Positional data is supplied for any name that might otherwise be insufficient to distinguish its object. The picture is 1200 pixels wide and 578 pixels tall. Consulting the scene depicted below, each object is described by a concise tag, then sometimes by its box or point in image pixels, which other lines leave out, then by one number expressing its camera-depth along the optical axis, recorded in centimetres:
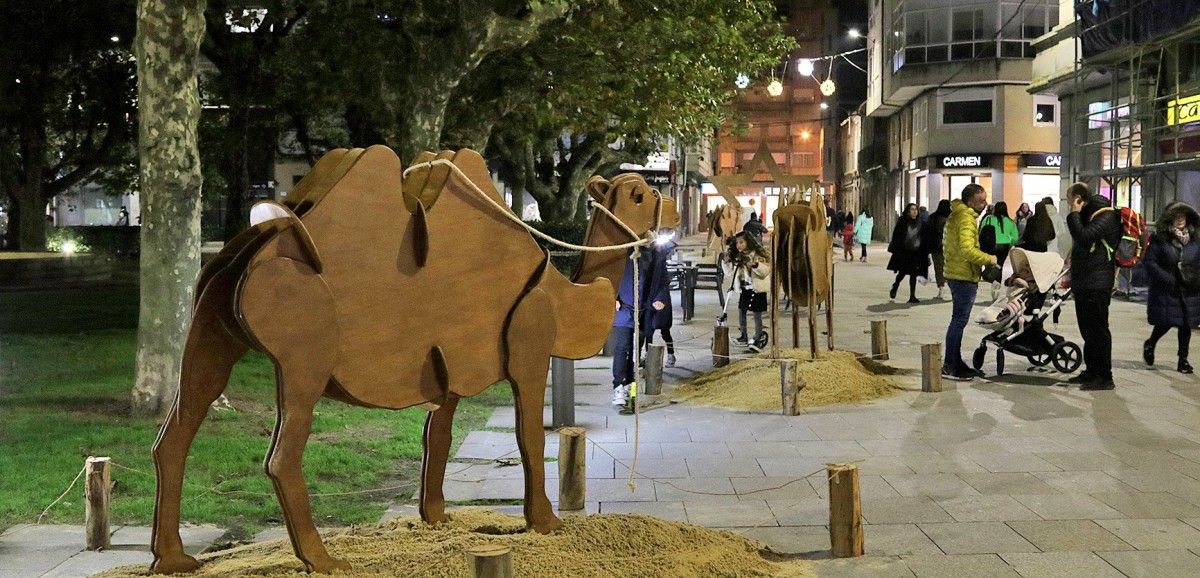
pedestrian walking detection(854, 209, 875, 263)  3528
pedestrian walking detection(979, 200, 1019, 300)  1800
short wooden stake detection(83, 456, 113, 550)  571
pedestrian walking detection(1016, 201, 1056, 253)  1498
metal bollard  936
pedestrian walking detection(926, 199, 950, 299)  2045
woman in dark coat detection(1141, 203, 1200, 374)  1241
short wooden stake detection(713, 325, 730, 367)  1295
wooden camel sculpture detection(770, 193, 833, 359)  1197
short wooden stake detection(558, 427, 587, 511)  654
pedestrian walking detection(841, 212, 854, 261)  3681
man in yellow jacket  1169
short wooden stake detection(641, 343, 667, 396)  1134
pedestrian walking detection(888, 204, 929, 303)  2108
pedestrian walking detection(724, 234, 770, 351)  1402
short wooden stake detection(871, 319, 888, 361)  1334
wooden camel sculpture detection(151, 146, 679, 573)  452
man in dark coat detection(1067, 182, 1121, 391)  1098
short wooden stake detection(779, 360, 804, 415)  1001
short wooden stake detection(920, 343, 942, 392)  1118
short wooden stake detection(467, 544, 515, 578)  411
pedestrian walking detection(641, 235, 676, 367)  1118
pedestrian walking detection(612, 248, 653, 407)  1045
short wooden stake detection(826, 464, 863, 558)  571
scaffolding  2039
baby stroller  1198
